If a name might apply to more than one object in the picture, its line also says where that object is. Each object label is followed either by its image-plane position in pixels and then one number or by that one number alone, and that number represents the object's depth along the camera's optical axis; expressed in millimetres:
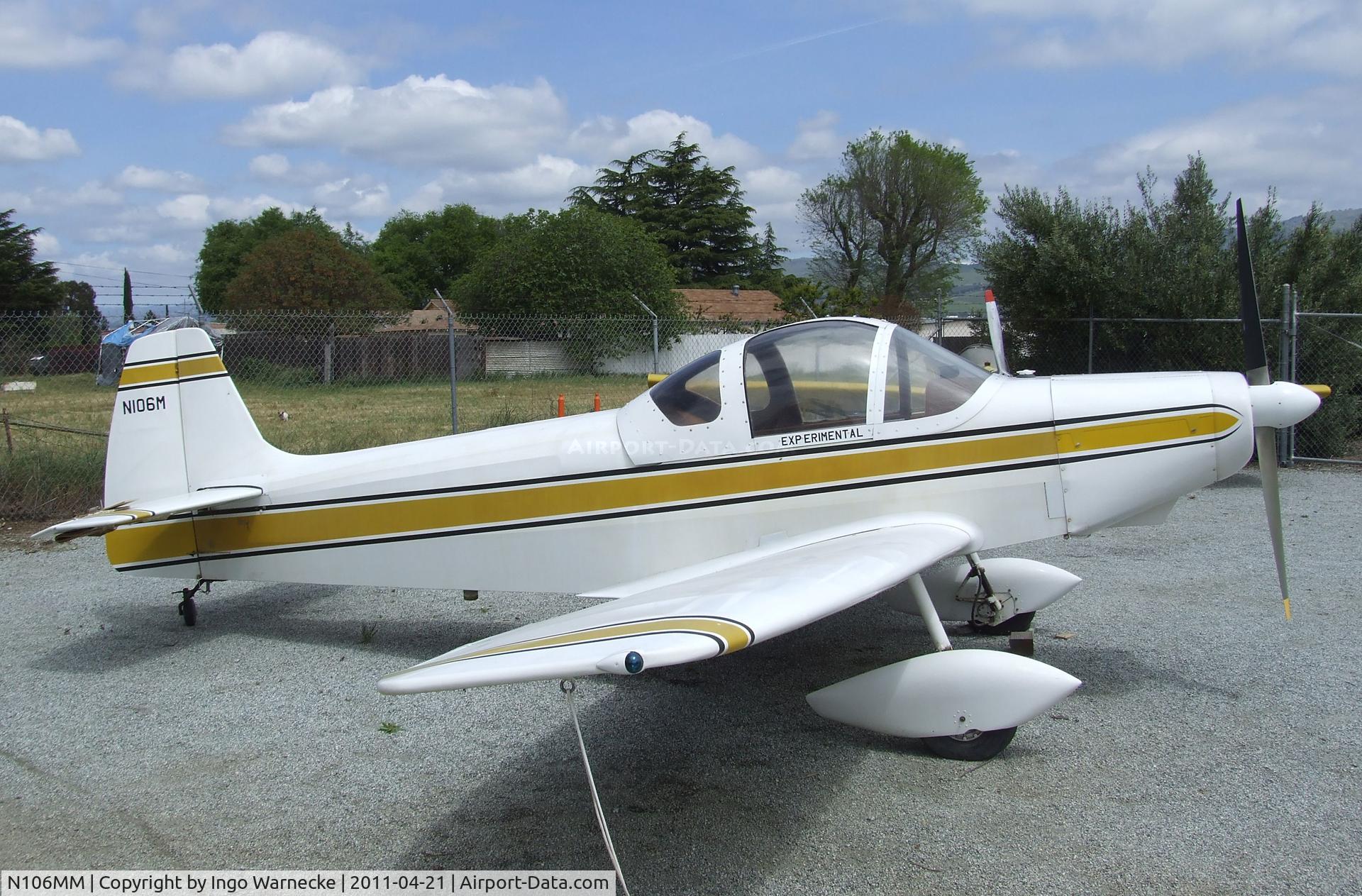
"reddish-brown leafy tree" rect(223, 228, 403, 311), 41469
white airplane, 4082
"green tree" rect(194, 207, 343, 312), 82688
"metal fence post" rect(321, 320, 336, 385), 15359
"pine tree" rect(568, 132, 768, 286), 70375
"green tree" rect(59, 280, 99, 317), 55219
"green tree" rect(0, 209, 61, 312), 53031
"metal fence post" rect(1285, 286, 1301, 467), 10898
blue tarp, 22458
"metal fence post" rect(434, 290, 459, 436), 10109
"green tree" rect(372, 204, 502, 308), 88438
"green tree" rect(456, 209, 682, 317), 37812
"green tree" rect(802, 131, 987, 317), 60562
